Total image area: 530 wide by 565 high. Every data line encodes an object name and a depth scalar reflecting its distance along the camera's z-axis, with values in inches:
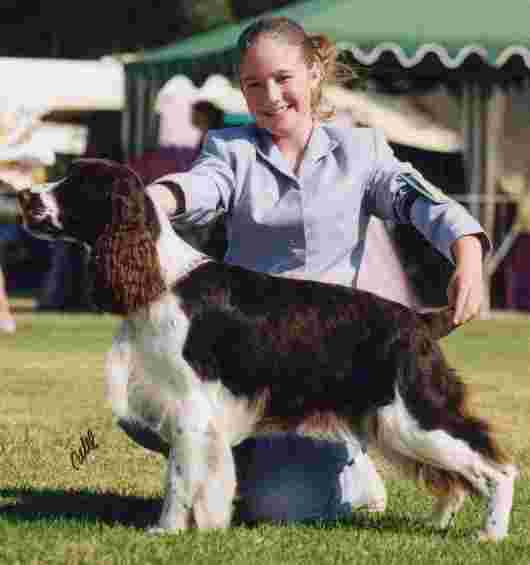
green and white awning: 893.8
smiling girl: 342.3
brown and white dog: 313.6
